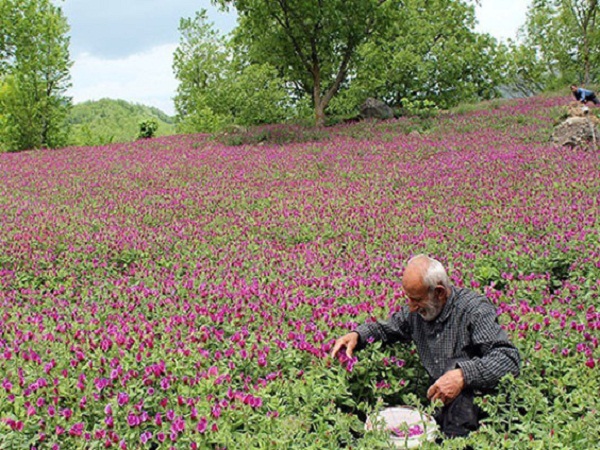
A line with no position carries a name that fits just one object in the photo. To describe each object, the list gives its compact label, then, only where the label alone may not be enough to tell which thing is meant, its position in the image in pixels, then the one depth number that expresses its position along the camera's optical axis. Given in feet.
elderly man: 11.41
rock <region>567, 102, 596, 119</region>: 43.58
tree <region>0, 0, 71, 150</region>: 104.27
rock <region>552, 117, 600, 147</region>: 41.65
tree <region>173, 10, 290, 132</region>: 78.54
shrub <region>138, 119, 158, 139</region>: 103.96
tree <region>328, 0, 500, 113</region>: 121.29
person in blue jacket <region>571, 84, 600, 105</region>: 50.96
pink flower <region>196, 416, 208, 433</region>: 9.82
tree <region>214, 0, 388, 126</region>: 65.87
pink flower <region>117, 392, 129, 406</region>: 10.66
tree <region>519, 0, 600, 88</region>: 183.73
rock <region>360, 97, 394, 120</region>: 78.81
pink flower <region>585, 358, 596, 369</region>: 11.86
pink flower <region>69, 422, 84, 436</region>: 10.12
